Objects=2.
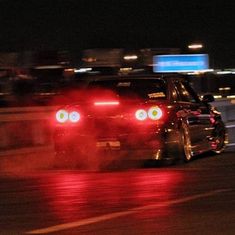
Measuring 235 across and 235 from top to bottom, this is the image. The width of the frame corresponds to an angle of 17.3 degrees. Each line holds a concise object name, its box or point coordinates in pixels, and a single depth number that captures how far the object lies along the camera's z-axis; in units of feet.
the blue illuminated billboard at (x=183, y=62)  193.16
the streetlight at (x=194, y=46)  231.79
